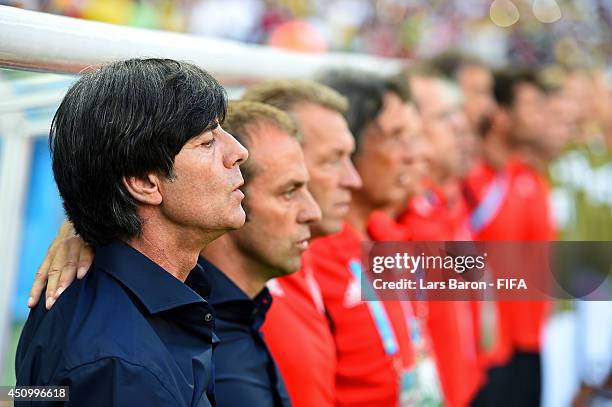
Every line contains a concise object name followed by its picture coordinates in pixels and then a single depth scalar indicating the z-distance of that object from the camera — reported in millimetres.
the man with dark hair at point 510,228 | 10070
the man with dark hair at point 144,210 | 3006
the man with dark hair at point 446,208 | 7652
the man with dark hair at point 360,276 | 5492
